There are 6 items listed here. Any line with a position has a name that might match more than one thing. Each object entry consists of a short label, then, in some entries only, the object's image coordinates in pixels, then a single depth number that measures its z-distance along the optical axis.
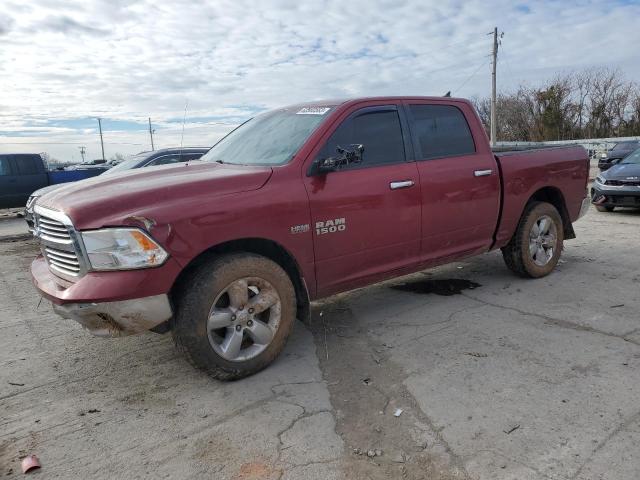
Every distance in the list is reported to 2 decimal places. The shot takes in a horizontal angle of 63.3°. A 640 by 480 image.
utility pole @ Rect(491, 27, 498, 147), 34.53
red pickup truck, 3.19
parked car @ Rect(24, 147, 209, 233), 9.66
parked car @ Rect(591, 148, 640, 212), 10.43
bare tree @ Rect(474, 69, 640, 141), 50.69
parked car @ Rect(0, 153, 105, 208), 15.36
